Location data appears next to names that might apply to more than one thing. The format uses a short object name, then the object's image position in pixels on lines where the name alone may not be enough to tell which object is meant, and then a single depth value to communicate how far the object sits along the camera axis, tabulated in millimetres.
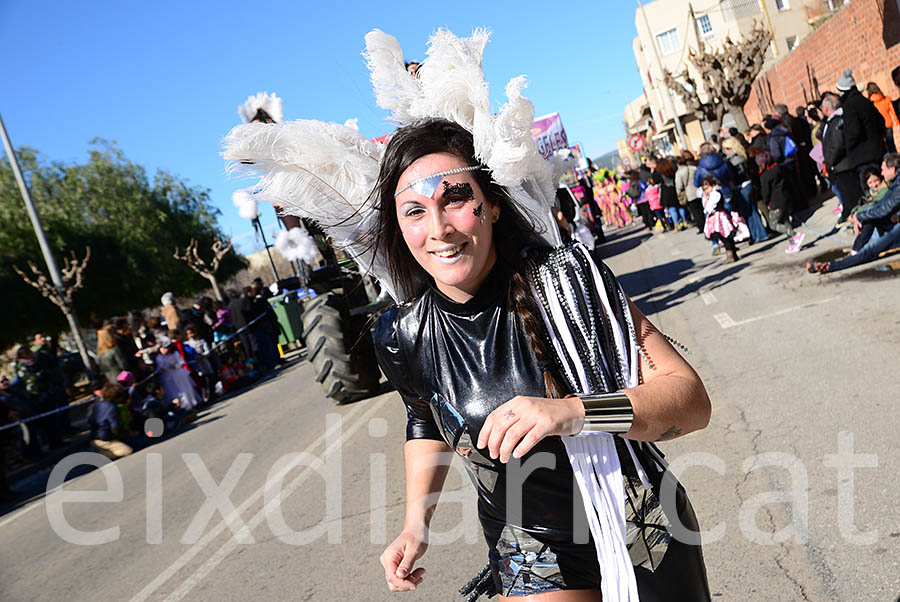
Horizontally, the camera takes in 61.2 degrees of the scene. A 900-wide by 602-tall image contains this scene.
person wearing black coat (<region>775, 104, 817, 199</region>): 15052
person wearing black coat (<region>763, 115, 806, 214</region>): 13204
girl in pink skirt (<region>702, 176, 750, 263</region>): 11883
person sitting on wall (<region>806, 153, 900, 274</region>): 8047
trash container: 18844
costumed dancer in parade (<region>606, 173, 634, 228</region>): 29391
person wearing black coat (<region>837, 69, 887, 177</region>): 10164
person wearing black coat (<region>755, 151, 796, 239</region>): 12398
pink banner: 20809
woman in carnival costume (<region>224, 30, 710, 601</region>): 1815
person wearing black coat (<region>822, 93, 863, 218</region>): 10477
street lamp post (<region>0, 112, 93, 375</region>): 16781
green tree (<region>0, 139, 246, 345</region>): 27125
